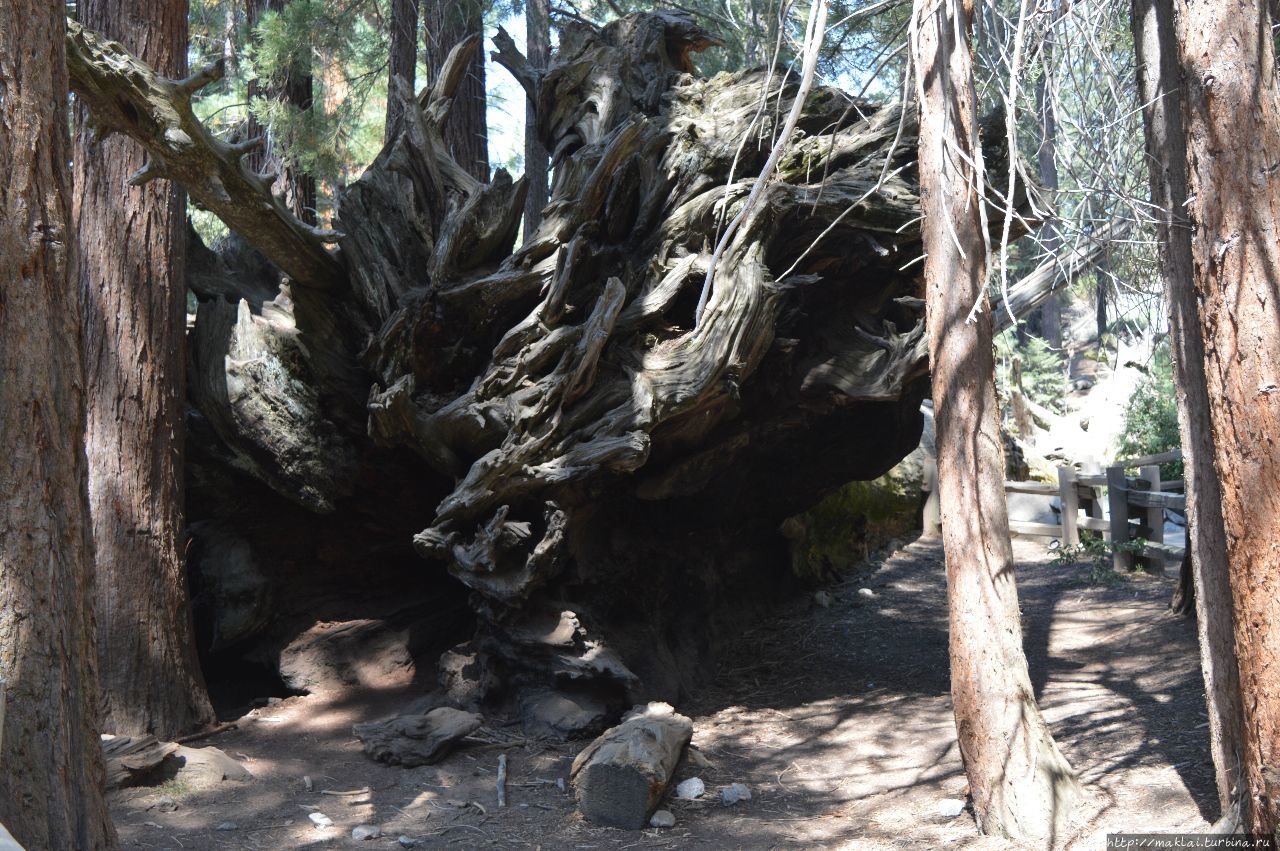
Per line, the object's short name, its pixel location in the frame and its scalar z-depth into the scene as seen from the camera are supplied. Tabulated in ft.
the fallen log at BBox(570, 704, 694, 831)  16.99
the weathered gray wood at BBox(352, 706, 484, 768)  20.01
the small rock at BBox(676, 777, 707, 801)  18.20
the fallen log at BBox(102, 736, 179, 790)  17.35
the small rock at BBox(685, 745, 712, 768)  19.58
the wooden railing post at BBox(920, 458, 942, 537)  39.70
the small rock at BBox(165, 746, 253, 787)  18.33
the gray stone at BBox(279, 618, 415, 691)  24.99
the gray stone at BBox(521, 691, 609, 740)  21.01
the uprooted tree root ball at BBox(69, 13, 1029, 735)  21.16
